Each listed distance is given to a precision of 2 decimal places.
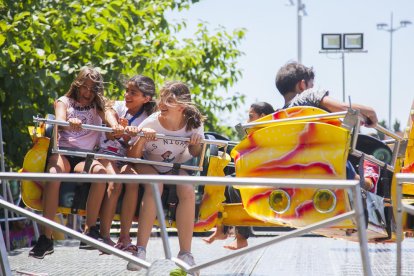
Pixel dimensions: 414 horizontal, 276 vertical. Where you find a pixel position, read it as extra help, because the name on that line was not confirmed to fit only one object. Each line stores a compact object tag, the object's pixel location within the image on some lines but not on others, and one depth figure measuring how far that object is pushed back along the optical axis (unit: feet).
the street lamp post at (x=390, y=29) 353.69
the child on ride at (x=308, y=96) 40.12
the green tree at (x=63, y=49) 78.52
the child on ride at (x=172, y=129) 44.26
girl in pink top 43.82
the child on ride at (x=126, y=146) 43.11
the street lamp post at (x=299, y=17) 209.98
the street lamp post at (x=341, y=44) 125.67
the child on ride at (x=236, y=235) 51.27
